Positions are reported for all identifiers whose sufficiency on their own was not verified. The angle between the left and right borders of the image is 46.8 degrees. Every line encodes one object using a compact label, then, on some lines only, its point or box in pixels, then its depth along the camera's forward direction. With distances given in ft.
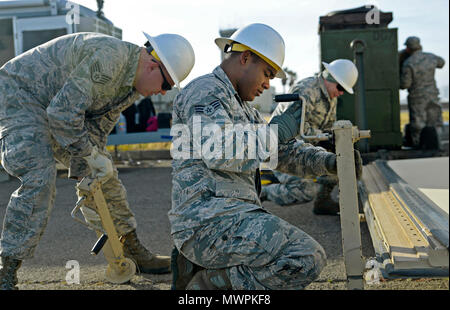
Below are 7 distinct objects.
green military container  23.73
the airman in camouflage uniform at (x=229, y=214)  7.16
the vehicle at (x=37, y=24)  27.58
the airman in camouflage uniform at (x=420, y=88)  25.67
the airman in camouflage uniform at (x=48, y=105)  9.14
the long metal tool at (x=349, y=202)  7.46
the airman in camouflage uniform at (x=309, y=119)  15.48
